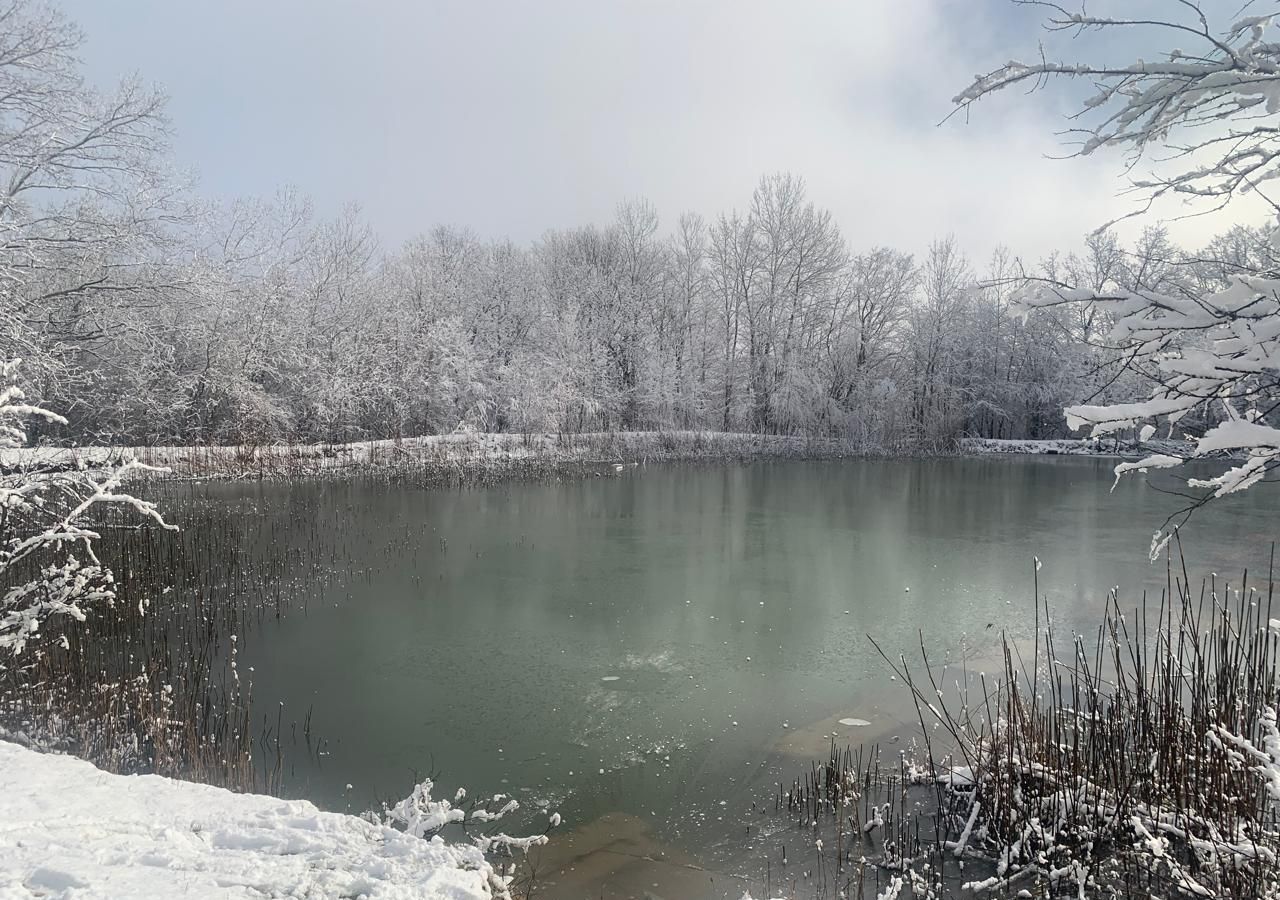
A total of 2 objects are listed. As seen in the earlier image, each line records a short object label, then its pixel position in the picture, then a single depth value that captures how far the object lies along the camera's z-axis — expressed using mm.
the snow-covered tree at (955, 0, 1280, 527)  1968
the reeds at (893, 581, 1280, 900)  3139
